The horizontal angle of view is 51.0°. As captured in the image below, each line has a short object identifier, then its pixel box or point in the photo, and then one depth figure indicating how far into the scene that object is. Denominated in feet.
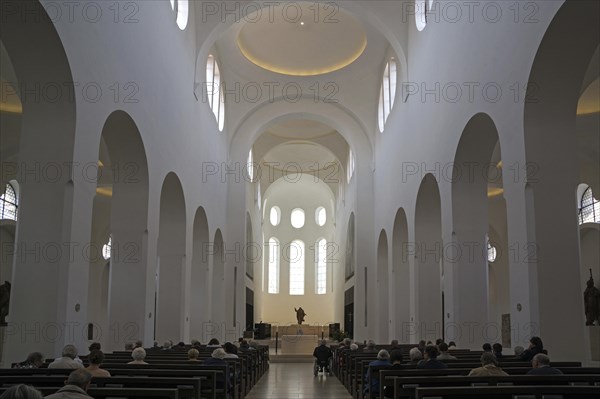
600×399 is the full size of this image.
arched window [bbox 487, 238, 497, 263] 86.57
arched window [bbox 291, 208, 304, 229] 137.08
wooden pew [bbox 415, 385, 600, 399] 14.96
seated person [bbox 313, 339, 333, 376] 54.90
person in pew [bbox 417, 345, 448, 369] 24.17
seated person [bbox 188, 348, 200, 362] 30.30
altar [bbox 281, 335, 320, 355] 77.51
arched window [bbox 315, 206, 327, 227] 136.98
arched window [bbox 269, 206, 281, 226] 136.30
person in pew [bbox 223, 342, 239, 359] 35.38
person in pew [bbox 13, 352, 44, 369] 22.00
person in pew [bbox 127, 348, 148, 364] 25.84
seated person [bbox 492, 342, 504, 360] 28.94
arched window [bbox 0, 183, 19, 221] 64.90
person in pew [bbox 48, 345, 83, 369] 22.35
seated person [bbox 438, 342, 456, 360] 29.34
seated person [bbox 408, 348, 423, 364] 29.01
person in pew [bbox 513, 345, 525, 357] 27.68
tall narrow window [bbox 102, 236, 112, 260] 87.25
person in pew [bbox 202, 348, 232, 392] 28.45
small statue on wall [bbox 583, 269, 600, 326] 59.67
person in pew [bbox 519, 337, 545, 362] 25.27
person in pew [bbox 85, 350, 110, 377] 20.15
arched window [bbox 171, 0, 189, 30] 52.70
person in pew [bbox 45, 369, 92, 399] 12.04
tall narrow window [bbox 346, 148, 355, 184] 91.37
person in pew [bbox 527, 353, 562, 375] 19.74
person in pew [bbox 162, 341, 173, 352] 40.81
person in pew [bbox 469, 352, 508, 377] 20.38
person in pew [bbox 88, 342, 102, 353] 25.35
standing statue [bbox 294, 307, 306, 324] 114.83
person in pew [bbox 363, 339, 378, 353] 41.77
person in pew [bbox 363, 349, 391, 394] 27.79
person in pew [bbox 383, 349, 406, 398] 24.84
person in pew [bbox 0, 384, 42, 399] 8.43
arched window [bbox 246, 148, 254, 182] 90.00
